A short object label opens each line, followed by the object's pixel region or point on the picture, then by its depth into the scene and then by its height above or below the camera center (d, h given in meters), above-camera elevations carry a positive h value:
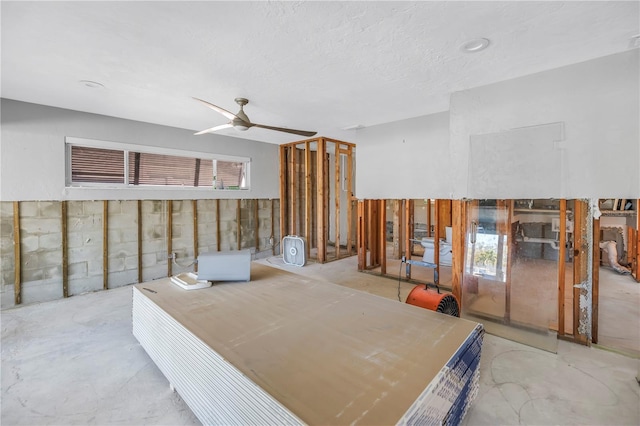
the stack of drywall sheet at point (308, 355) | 1.20 -0.80
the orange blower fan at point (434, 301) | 2.34 -0.80
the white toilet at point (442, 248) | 4.88 -0.72
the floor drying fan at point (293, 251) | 5.51 -0.83
